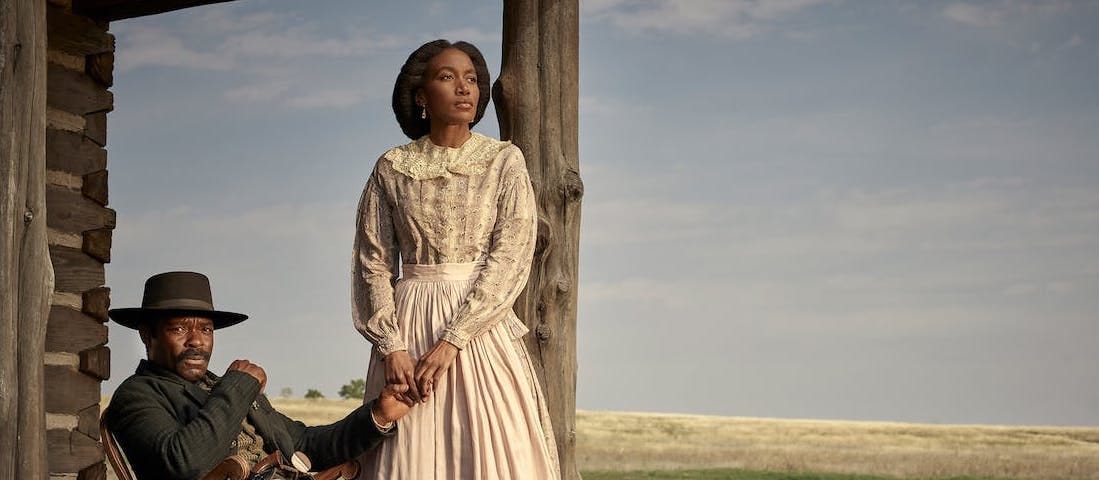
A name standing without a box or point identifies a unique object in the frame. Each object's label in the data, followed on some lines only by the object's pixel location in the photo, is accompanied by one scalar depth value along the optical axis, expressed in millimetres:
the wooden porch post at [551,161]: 5277
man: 4082
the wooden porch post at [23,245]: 4426
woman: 4504
